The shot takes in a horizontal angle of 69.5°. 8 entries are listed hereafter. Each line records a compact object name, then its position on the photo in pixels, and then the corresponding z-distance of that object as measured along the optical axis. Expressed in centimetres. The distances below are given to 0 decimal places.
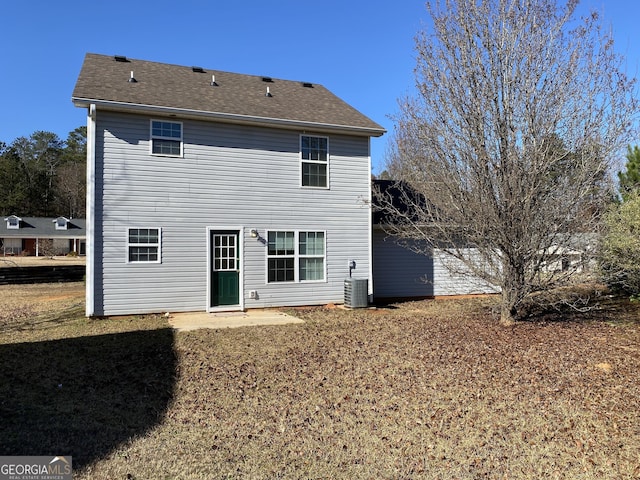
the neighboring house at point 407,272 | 1441
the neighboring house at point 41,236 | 4256
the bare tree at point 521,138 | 884
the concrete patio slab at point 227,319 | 962
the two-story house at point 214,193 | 1064
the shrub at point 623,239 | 1041
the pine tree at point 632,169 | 1452
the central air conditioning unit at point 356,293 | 1225
